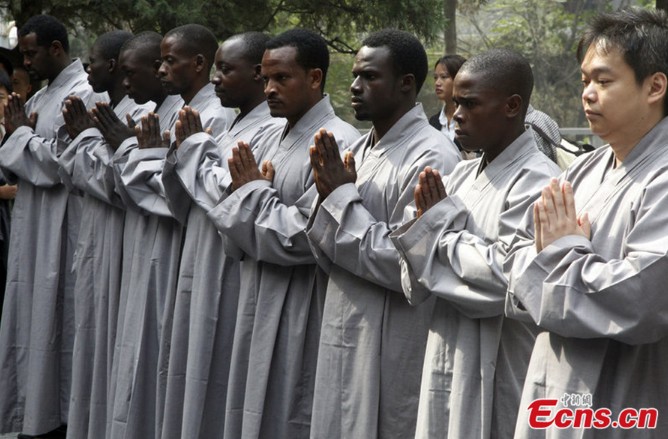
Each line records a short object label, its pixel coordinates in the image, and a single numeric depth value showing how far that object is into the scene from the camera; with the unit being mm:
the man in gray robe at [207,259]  5949
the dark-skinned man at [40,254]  7742
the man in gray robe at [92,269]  7082
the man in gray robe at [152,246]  6512
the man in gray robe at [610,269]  3514
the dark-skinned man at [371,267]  4867
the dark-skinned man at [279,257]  5426
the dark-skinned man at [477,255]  4223
